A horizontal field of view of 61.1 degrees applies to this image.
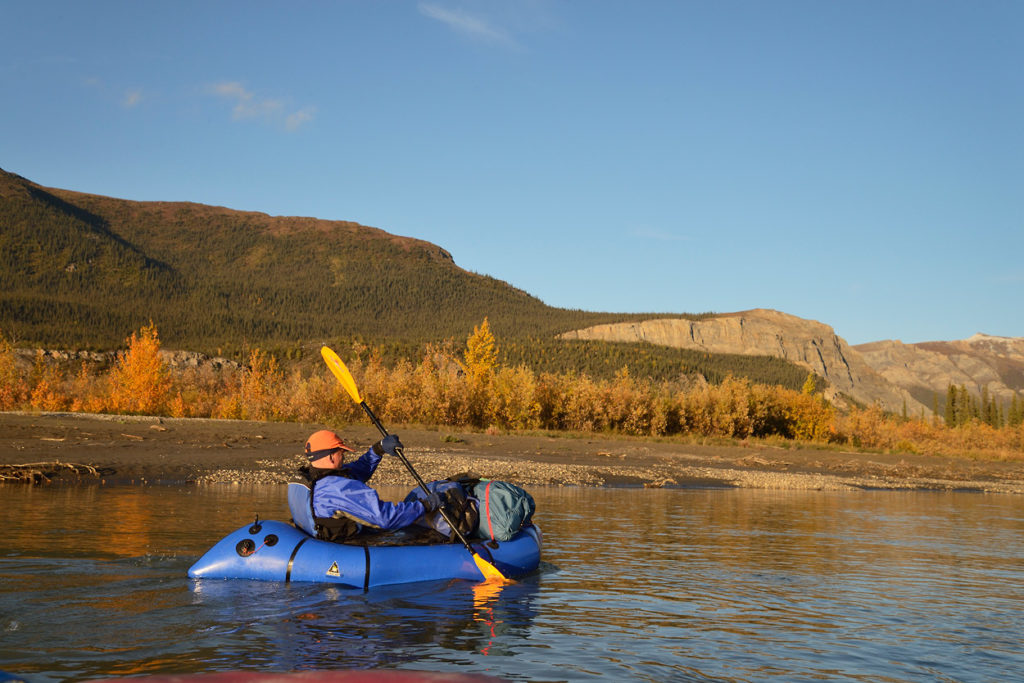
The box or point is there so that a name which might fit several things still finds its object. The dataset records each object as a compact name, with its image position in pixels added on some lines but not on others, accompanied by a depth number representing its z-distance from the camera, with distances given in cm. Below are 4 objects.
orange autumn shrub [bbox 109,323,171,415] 3541
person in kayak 877
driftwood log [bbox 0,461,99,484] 1677
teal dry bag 977
